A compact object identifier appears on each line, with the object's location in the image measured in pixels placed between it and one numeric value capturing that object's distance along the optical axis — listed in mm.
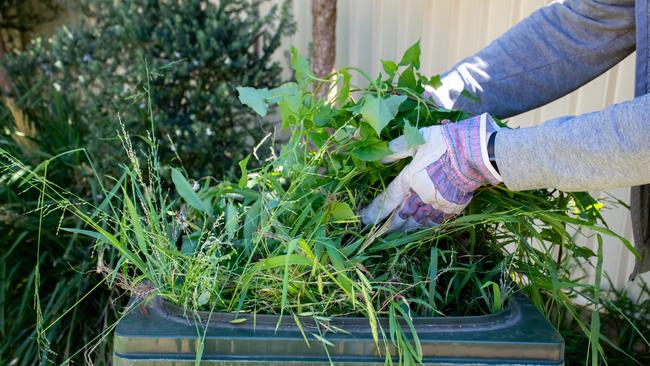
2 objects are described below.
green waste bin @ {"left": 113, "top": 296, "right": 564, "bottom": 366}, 969
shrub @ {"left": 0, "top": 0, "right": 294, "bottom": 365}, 2549
